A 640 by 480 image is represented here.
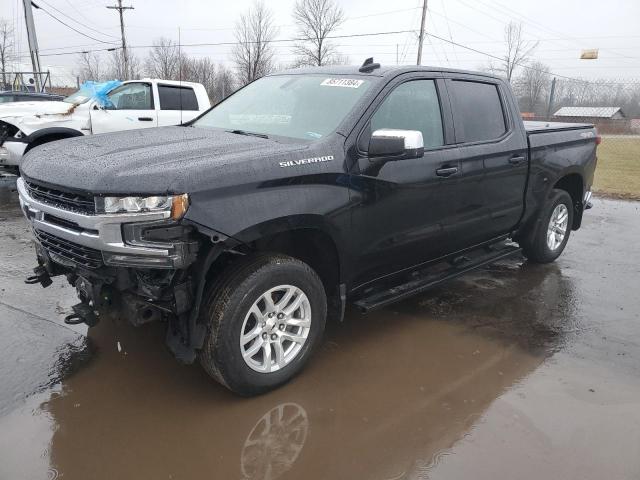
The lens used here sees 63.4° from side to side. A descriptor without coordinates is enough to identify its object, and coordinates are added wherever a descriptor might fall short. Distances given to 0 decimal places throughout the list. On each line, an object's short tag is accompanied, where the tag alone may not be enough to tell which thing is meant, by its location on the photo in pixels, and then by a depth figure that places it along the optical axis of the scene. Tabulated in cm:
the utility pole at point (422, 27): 3381
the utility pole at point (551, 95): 2163
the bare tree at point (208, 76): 2935
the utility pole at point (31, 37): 2128
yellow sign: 3281
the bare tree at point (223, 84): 3304
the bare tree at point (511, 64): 4294
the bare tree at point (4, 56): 4423
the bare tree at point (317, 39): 4253
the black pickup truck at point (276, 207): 262
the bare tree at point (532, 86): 2883
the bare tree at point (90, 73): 5244
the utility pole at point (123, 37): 3737
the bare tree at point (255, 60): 3759
